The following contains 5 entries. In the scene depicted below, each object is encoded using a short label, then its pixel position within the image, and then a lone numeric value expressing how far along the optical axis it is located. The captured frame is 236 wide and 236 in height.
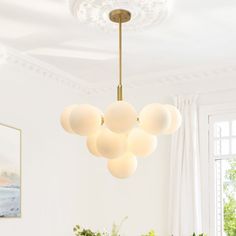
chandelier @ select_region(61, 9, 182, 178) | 2.73
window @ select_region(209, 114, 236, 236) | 4.86
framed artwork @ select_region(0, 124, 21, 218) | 4.24
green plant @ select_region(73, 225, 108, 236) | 3.06
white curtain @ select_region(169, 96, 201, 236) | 4.79
